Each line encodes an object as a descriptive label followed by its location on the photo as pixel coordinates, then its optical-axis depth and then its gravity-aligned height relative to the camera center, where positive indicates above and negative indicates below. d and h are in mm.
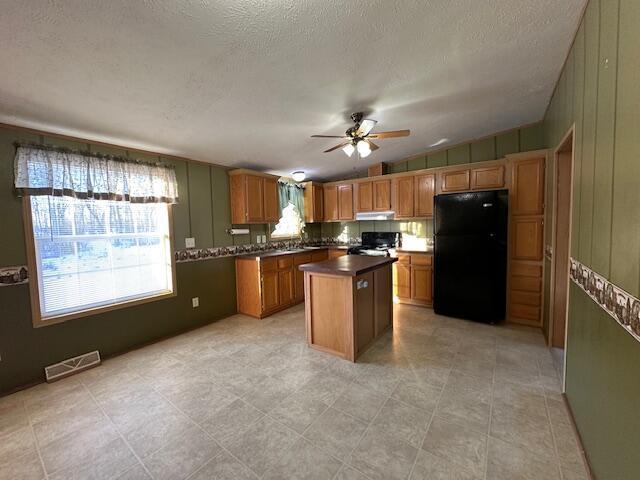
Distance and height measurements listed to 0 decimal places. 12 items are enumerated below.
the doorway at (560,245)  2516 -255
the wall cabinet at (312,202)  5348 +482
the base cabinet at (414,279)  4094 -899
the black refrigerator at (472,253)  3330 -415
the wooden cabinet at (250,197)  4020 +482
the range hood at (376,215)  4688 +164
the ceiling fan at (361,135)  2490 +873
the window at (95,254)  2459 -254
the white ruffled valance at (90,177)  2330 +559
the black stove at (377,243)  4675 -367
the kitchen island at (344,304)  2594 -841
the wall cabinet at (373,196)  4707 +524
